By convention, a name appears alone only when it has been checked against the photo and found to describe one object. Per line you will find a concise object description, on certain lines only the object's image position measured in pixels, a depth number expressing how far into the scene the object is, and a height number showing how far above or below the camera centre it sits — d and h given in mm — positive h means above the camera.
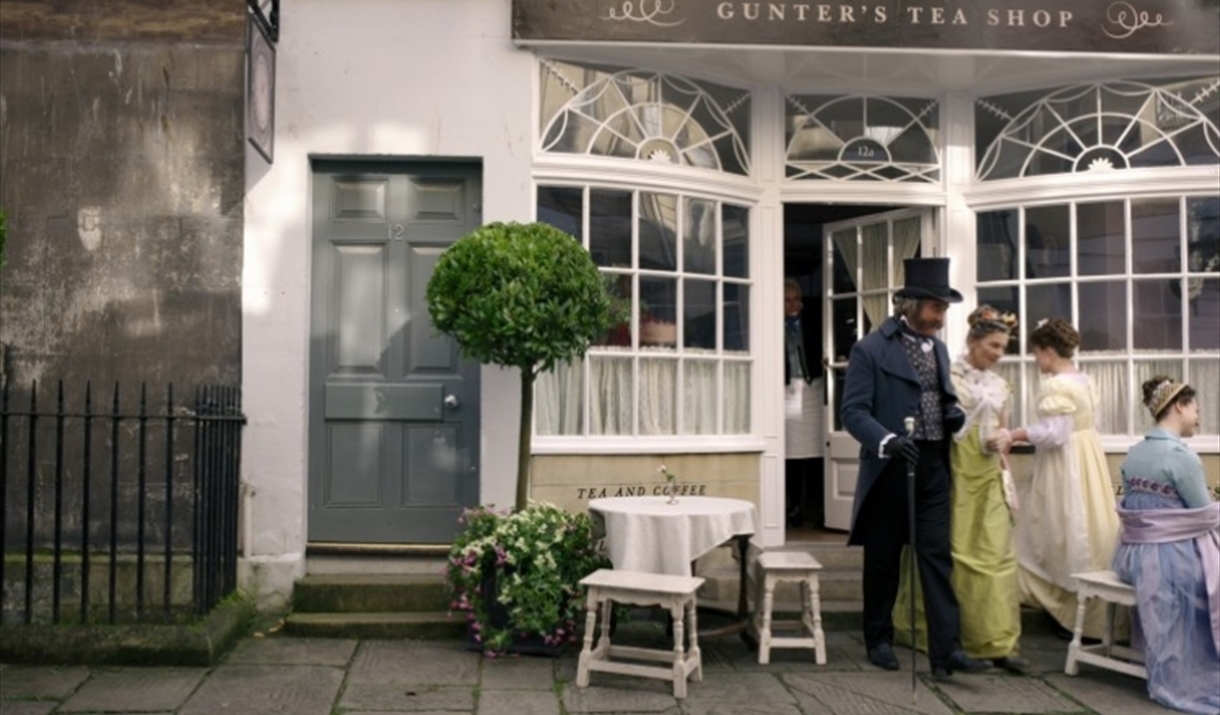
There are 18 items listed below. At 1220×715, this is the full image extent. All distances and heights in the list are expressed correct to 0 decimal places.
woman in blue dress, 6266 -816
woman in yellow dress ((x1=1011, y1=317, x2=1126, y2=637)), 7395 -588
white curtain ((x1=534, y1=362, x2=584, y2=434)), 7887 -82
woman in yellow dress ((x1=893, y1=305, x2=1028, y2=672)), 6797 -668
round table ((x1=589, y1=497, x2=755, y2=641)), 6594 -737
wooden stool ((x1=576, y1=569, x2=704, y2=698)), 6133 -1065
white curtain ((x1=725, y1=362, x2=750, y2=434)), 8461 -67
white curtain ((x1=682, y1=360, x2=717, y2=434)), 8266 -60
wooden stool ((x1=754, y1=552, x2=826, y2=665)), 6715 -1061
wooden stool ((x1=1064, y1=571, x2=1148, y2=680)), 6508 -1275
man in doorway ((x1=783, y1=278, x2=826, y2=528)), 9547 -190
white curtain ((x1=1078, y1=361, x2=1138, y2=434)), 8297 -67
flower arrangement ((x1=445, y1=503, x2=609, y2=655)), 6750 -963
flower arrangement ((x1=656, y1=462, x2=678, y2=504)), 7151 -560
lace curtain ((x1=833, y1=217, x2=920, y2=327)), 8836 +889
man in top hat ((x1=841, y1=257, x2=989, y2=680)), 6652 -345
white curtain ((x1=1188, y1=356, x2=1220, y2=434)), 8242 -78
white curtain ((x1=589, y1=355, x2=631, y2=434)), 7984 -52
